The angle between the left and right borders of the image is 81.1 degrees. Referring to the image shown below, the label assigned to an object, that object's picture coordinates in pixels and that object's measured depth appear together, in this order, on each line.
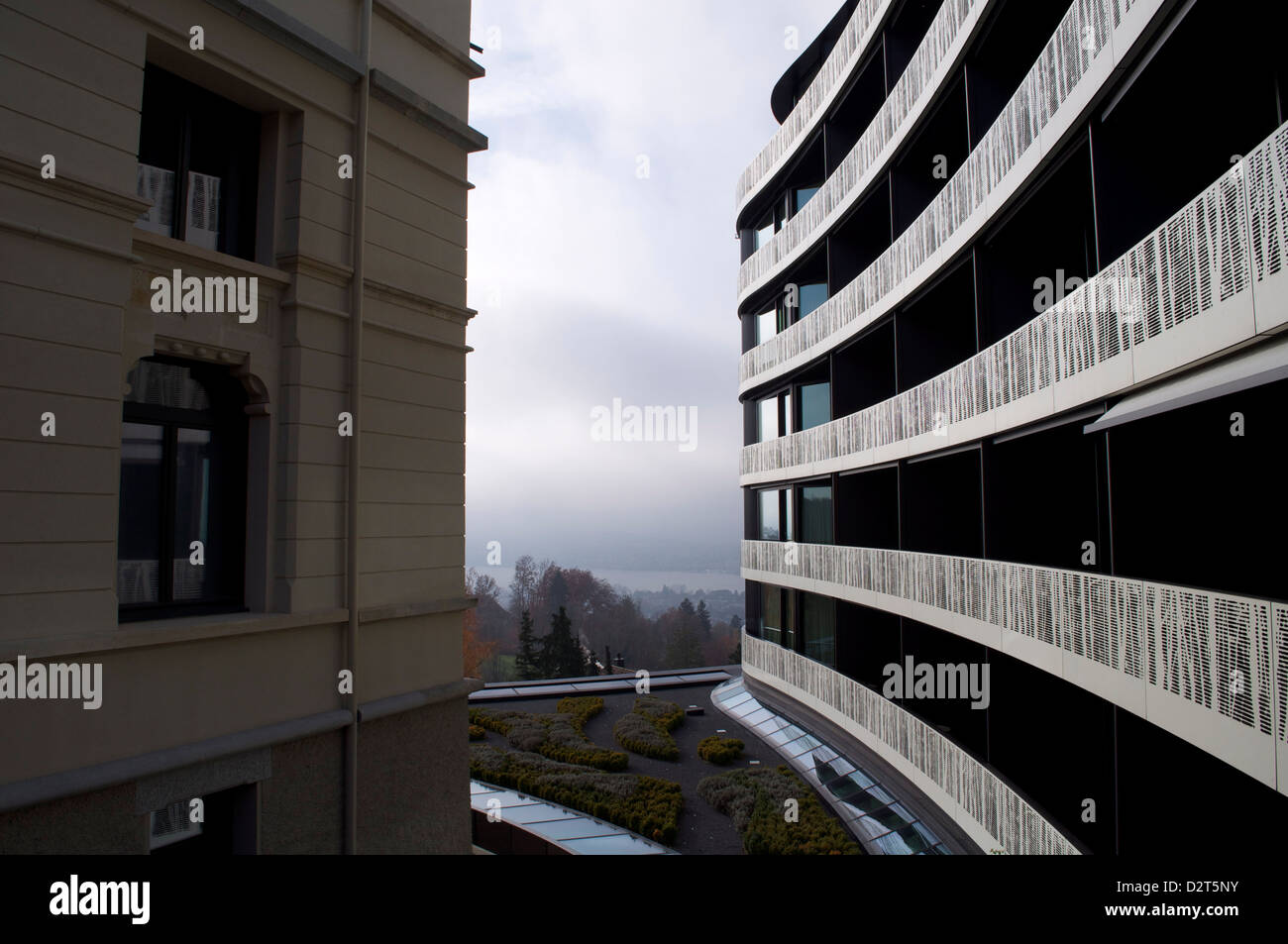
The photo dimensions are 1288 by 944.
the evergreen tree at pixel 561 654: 42.59
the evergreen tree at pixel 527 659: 42.72
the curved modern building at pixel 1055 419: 6.12
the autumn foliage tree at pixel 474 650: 46.91
